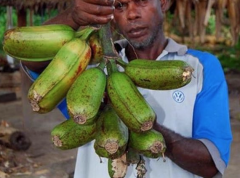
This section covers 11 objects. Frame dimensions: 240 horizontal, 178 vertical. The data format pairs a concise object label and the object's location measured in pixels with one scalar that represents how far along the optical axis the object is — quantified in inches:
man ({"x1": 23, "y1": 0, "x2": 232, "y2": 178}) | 64.1
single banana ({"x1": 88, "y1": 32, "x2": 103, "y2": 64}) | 47.5
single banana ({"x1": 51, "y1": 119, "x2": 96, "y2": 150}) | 47.1
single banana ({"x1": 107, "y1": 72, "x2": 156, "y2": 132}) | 43.6
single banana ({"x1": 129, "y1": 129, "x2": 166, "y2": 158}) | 46.3
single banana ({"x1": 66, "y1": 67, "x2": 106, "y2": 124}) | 42.4
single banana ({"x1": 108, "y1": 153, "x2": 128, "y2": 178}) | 48.4
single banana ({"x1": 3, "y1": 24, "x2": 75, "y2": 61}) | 47.4
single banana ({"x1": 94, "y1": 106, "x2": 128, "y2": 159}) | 44.3
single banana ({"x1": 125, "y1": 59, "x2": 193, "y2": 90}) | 45.4
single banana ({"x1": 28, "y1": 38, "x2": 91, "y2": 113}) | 44.6
